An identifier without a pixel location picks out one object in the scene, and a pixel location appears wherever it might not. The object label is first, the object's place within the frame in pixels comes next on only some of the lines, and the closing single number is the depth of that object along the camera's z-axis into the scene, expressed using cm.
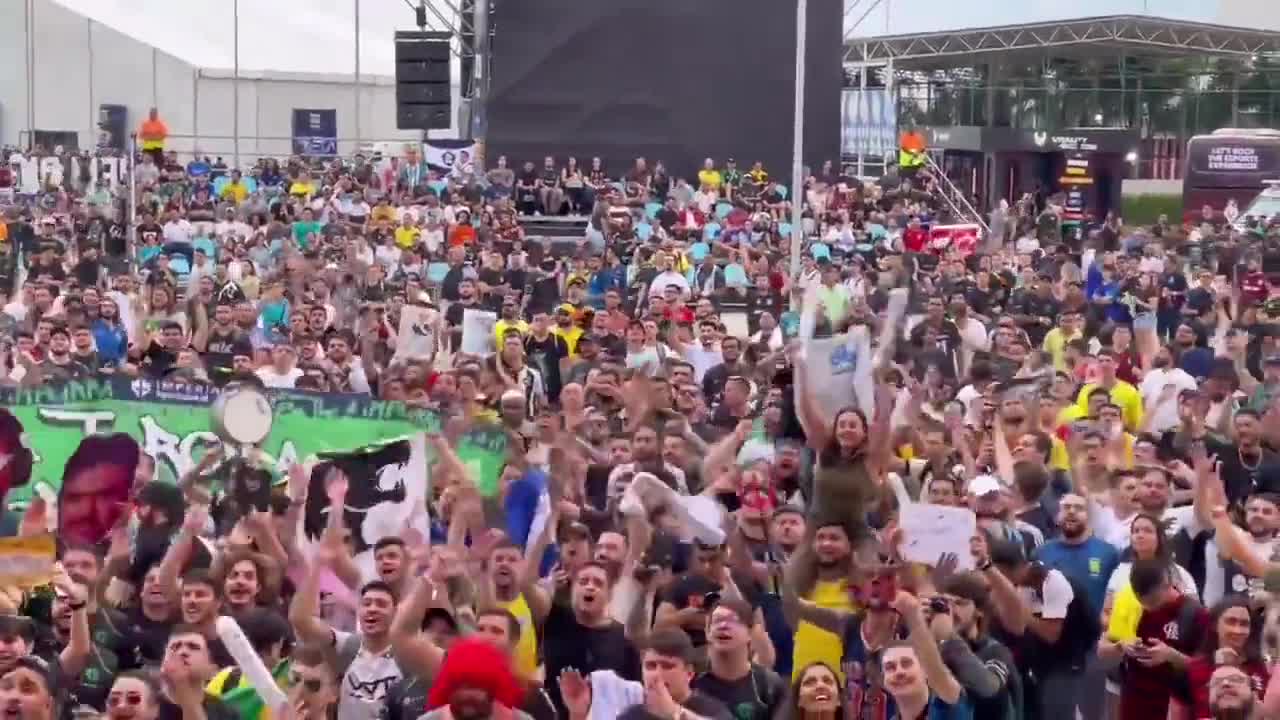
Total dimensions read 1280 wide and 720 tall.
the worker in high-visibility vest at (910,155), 3981
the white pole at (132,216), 2317
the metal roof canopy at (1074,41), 4766
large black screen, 3503
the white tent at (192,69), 5347
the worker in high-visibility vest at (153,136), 3389
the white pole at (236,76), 4588
